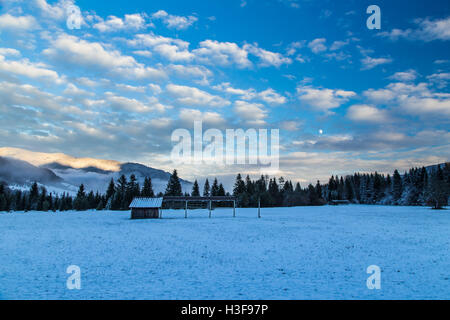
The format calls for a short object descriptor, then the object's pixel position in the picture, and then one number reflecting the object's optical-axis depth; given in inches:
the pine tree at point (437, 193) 2568.9
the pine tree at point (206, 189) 3943.7
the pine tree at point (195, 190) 3634.1
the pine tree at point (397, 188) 3973.9
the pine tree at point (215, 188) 3848.4
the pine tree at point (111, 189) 3373.5
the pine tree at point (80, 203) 3284.9
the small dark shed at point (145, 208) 1725.6
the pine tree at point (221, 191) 3786.9
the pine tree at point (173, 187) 3309.5
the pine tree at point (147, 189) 3265.7
